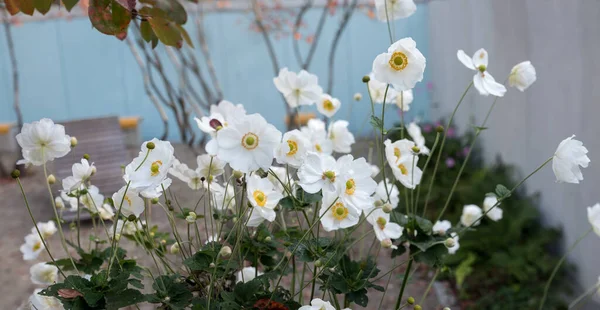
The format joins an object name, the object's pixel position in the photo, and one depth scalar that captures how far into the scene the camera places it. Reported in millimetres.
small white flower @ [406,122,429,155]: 1072
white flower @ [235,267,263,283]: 925
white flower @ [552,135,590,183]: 779
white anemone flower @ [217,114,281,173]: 634
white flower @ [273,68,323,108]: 974
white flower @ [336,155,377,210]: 699
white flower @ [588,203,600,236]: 966
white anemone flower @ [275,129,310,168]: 722
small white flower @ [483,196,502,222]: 1095
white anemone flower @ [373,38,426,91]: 731
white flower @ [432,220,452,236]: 894
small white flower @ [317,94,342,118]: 1053
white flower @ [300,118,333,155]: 964
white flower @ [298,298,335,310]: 709
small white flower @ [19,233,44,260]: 1069
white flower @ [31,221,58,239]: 1100
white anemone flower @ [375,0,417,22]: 920
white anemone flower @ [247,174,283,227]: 740
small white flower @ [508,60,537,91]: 956
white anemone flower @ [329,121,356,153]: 1073
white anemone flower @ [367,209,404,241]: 848
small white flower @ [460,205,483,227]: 1154
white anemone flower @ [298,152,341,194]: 676
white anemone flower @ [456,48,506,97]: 851
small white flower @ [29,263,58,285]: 956
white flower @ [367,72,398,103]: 1024
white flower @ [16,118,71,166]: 726
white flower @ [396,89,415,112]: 1055
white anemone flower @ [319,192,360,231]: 752
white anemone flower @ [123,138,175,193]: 661
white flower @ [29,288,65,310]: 792
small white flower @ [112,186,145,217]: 765
